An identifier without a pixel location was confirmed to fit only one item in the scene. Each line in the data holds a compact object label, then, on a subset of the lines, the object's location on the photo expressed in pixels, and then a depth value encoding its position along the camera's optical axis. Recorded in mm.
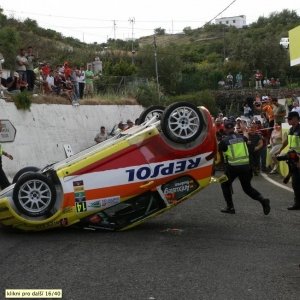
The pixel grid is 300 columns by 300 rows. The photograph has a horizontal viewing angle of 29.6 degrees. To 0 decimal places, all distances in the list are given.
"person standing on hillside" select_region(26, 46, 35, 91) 18572
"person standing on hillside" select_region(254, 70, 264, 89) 45688
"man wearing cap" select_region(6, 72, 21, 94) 17859
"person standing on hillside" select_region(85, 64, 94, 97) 24297
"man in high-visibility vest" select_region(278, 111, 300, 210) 9914
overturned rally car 7820
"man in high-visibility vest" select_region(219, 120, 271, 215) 9391
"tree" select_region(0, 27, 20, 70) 27698
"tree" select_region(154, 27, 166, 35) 112588
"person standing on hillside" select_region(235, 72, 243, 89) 46969
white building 136625
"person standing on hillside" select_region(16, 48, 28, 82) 18141
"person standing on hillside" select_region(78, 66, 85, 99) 22594
